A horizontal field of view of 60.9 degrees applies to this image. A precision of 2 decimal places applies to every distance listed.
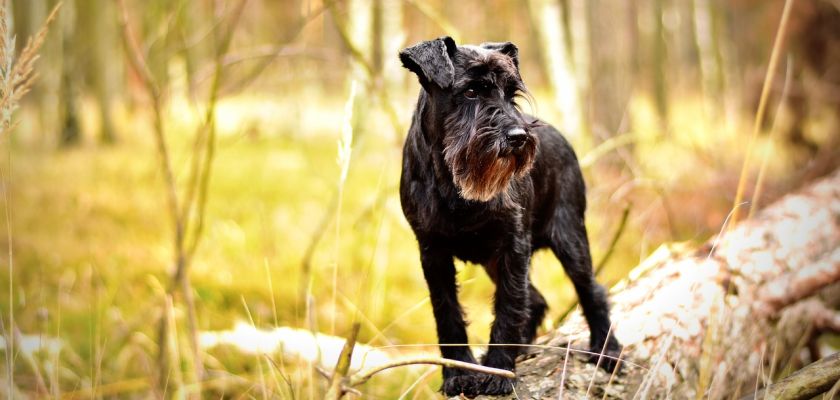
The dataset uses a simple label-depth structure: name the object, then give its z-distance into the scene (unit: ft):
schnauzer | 7.83
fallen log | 9.39
